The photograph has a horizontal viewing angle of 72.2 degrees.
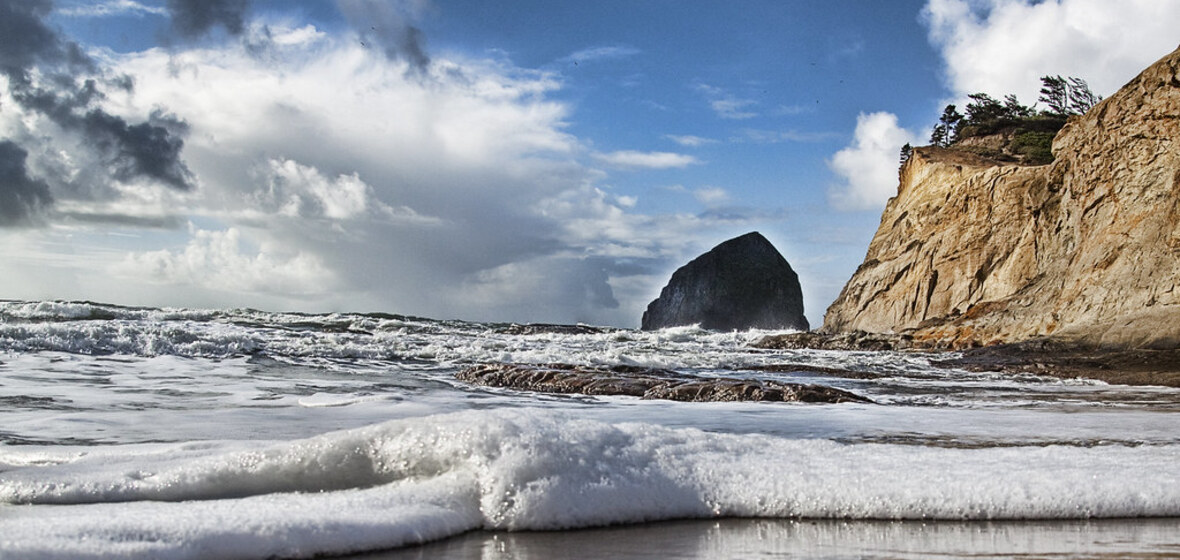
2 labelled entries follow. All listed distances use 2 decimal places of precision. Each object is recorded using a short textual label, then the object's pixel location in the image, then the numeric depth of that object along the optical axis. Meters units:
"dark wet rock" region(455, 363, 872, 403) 6.62
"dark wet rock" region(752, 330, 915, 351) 21.38
